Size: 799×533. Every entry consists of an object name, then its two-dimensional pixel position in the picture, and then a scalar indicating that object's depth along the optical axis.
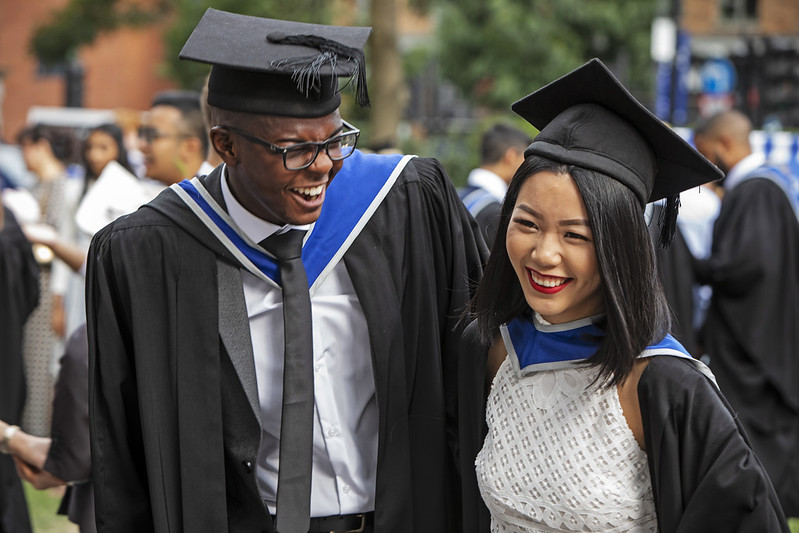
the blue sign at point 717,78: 17.55
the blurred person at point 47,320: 7.20
